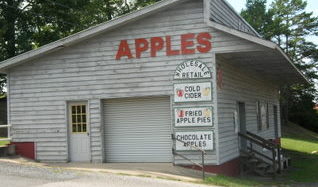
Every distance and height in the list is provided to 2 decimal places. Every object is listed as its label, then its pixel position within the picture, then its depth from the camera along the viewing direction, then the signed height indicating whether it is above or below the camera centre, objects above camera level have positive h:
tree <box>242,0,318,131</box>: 49.06 +7.68
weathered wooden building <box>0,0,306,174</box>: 14.06 +0.88
